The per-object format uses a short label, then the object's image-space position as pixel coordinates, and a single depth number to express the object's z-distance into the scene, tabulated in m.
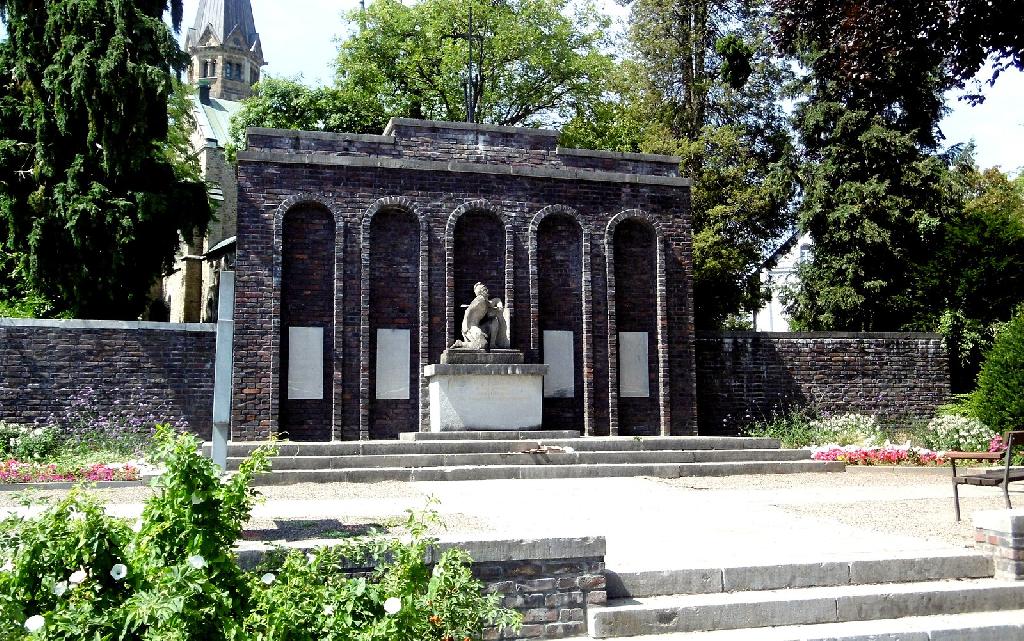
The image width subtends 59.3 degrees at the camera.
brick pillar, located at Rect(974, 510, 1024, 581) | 6.77
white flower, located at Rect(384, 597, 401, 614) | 4.31
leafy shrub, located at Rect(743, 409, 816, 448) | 17.55
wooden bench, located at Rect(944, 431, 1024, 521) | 8.38
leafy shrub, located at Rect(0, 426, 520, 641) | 4.21
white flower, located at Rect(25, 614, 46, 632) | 4.00
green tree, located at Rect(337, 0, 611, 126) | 28.77
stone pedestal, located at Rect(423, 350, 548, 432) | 15.62
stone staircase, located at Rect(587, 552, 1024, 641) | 5.77
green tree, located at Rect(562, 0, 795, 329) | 26.34
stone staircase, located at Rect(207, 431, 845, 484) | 12.67
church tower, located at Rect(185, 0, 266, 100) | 67.44
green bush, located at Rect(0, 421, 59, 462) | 14.67
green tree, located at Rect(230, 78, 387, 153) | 27.97
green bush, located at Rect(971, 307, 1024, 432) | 15.86
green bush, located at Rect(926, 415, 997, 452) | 16.27
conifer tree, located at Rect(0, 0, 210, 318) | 18.61
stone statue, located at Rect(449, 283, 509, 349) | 16.03
